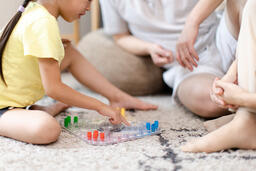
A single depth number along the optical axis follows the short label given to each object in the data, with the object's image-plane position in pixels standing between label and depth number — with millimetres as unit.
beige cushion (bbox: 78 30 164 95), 2104
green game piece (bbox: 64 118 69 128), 1644
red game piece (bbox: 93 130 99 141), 1529
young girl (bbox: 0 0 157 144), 1506
